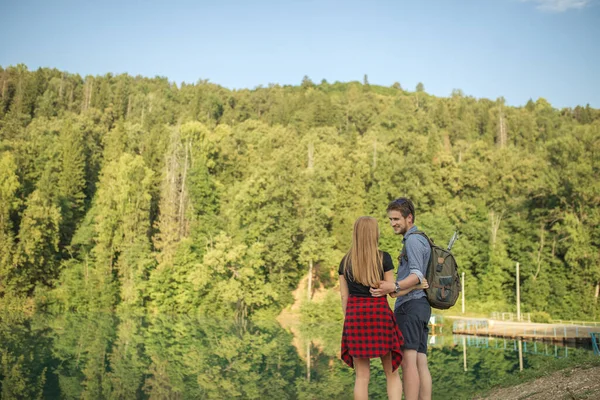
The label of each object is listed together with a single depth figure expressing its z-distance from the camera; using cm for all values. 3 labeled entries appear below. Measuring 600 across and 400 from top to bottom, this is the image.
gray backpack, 618
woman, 575
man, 611
